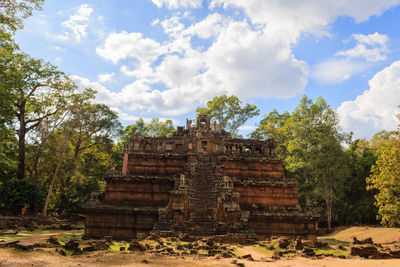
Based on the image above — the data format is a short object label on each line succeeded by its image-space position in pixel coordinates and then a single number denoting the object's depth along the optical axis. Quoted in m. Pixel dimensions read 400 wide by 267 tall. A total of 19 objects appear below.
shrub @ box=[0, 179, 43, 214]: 28.14
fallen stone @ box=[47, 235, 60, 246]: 12.52
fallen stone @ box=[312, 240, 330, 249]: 14.26
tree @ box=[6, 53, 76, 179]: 31.39
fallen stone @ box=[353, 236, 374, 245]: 16.24
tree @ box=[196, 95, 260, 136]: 49.47
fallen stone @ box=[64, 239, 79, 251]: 11.64
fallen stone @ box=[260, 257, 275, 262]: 11.38
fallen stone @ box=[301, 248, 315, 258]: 12.30
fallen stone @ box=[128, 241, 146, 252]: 12.15
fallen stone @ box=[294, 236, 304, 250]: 13.36
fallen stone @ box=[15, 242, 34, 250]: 10.34
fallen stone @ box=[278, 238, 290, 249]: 14.12
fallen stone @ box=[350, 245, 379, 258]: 12.18
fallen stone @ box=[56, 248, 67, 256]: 10.60
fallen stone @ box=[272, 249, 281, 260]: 11.86
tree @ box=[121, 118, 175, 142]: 56.91
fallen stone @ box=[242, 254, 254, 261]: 11.57
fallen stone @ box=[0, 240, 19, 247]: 10.17
